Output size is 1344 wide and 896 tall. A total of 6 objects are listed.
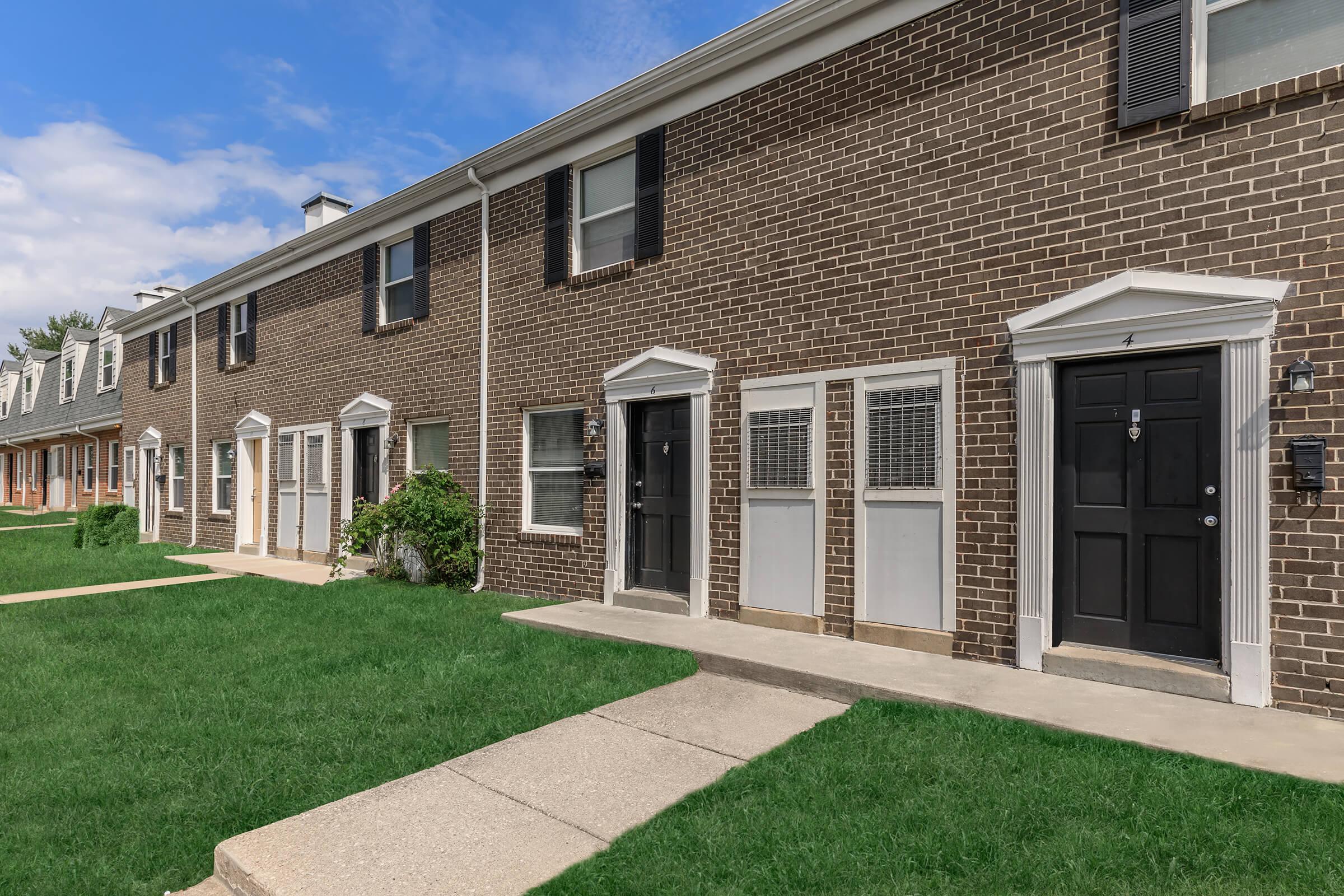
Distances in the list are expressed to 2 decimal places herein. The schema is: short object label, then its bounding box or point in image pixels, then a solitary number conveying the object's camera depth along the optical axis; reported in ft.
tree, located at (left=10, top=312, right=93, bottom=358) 140.36
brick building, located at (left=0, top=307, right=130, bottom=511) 72.54
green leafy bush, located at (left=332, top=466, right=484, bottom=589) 30.35
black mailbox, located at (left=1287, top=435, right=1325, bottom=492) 13.88
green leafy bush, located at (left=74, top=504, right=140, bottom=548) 50.14
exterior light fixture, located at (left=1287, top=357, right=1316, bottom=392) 13.85
